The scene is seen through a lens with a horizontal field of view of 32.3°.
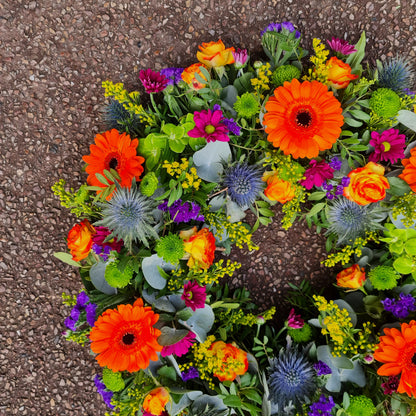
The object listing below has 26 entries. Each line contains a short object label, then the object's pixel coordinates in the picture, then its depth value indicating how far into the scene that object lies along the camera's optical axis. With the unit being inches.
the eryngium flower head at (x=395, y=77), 35.8
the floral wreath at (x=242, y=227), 33.3
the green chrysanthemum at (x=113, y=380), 34.1
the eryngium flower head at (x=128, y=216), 33.1
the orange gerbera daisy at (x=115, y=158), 34.2
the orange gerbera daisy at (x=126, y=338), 32.4
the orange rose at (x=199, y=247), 33.6
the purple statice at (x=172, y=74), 36.4
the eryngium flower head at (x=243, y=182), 34.8
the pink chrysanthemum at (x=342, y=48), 35.0
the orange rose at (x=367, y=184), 33.1
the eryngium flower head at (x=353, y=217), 35.3
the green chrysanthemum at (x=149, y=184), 33.4
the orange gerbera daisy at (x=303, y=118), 33.1
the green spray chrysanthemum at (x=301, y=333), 36.5
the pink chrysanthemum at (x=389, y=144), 34.0
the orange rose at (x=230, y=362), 34.1
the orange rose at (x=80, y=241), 33.9
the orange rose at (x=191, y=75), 34.8
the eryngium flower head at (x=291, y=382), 35.4
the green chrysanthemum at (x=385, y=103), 34.2
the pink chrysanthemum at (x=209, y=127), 33.2
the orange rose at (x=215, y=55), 35.1
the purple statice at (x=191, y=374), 34.9
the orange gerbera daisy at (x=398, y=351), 33.0
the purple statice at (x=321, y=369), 35.1
